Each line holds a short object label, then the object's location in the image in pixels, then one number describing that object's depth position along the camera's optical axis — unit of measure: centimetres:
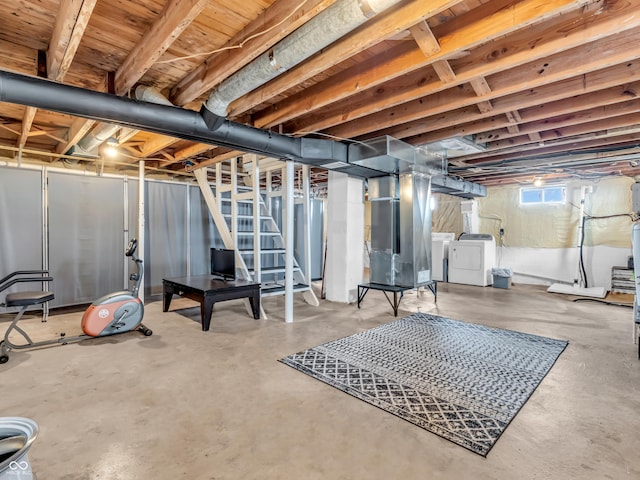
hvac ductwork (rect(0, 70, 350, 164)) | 218
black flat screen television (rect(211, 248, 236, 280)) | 433
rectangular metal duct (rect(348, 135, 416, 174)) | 398
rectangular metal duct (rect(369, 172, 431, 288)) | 484
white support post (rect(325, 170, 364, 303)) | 533
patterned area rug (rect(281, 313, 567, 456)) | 209
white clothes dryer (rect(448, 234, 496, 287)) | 713
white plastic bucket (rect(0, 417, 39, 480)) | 103
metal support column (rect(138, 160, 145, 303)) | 512
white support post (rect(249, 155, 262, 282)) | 451
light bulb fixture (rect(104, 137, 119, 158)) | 400
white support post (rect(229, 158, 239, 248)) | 468
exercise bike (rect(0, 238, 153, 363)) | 306
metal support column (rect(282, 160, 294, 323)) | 421
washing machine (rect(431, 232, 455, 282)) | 765
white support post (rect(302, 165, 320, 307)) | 499
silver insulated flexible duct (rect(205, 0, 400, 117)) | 164
